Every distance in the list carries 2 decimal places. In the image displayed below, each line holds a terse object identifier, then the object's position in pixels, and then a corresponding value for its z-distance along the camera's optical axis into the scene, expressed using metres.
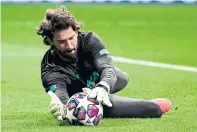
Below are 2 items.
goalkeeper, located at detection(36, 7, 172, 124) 14.63
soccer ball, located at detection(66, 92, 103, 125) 14.33
